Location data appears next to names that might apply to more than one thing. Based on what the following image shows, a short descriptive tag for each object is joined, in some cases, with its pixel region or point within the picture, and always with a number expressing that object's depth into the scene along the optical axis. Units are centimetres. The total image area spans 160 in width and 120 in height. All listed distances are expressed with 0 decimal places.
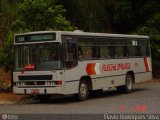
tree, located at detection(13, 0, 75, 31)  2702
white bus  2059
